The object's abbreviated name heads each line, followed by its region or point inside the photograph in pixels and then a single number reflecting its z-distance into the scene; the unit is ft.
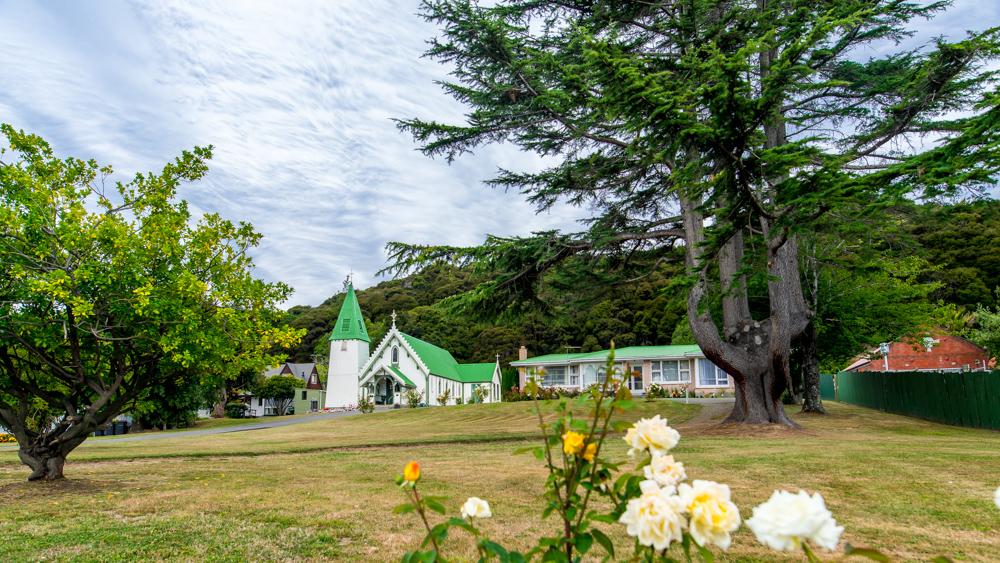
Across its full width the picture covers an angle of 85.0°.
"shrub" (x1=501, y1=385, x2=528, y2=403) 110.52
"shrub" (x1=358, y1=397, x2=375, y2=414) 102.06
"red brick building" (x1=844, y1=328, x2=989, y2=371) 127.89
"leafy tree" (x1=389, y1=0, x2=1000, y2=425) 31.71
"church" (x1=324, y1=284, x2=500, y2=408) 129.39
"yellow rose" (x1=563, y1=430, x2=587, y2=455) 5.95
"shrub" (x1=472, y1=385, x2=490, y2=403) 117.12
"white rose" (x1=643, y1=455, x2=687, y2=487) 5.30
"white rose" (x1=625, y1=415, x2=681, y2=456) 5.57
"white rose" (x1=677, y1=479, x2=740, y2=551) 4.45
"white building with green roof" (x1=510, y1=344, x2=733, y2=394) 118.32
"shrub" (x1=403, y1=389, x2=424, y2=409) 114.42
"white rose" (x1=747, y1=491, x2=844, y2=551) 3.65
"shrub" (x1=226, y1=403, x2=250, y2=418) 145.18
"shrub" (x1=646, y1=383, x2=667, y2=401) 101.55
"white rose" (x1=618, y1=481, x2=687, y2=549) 4.61
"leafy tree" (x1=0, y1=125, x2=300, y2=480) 21.68
